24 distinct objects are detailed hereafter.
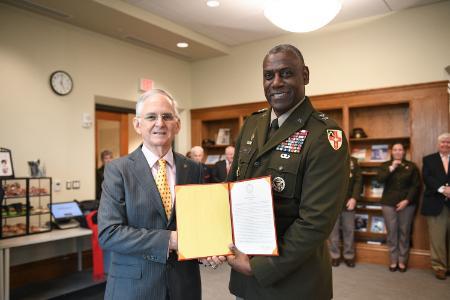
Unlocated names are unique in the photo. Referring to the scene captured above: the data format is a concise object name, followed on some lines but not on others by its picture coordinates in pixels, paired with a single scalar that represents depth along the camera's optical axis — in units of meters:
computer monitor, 4.27
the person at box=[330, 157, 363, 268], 4.93
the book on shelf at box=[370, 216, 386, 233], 5.23
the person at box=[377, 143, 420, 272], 4.68
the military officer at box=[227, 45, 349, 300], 1.24
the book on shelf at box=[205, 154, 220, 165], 6.80
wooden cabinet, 4.74
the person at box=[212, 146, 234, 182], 5.57
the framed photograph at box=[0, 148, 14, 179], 3.79
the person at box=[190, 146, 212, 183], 5.79
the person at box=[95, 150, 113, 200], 5.32
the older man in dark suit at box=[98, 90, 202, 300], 1.43
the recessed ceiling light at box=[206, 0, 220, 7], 4.60
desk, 3.36
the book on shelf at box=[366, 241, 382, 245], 5.12
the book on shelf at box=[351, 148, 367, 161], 5.41
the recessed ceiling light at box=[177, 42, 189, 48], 5.89
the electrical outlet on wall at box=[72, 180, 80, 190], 4.91
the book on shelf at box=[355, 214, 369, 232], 5.35
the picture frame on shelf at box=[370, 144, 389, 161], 5.27
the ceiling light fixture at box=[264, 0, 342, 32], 3.79
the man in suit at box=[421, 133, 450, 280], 4.36
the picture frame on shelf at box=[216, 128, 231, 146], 6.71
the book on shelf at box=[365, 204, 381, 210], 5.19
